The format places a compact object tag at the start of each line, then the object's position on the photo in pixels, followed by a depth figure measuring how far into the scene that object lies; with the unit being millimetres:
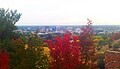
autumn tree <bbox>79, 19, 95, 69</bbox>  10388
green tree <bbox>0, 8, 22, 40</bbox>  14320
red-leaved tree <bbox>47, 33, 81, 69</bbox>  9827
